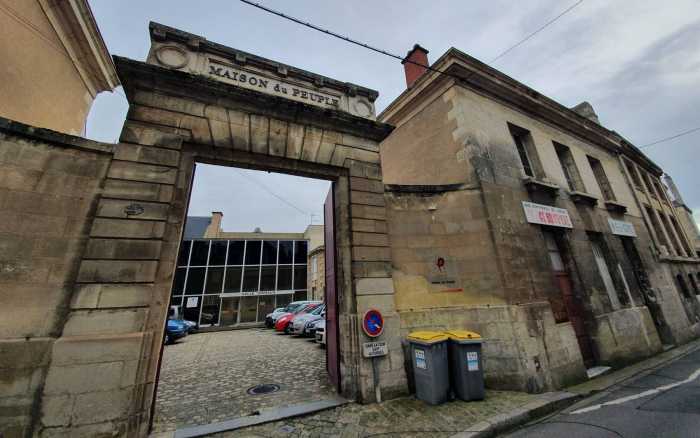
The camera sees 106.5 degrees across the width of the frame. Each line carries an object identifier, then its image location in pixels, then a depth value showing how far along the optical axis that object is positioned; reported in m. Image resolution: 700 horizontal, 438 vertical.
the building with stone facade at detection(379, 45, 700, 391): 5.41
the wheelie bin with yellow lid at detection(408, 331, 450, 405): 4.34
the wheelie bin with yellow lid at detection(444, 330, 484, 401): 4.41
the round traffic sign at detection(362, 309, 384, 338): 4.70
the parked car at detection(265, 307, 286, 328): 17.61
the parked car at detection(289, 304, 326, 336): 11.77
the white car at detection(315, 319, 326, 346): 9.30
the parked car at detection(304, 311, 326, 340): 11.02
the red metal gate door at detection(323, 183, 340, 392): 5.24
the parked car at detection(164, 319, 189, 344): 12.77
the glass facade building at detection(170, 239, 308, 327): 20.72
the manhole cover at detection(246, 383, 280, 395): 5.00
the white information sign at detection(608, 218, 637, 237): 8.95
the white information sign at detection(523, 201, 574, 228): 6.59
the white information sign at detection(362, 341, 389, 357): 4.61
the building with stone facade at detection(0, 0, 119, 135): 5.49
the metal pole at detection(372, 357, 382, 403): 4.50
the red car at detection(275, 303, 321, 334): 13.67
